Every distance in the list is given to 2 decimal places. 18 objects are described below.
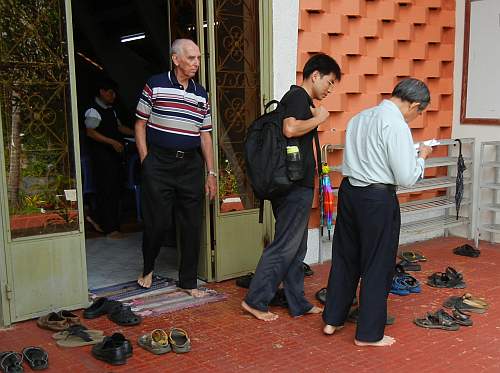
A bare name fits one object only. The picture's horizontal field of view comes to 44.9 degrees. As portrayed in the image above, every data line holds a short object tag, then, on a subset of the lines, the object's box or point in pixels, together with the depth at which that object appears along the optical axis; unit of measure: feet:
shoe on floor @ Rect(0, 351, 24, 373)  11.36
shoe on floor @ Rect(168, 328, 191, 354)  12.48
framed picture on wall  21.36
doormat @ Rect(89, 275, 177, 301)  15.88
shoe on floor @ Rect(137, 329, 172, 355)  12.39
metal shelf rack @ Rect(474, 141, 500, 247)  21.11
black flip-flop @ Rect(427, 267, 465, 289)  16.95
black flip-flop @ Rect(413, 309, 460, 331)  13.82
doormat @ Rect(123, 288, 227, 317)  14.88
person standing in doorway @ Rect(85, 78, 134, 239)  22.30
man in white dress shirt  11.74
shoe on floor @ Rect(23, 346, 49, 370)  11.66
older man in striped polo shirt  14.87
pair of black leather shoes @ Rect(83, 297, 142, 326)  13.92
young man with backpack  13.35
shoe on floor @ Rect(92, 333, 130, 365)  11.85
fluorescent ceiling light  30.94
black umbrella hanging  21.35
